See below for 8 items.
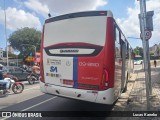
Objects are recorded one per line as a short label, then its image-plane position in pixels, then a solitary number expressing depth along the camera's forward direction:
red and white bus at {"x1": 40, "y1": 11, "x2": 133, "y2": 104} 3.39
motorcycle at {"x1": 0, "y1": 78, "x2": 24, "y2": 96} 6.34
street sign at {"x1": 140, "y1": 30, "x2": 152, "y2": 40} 4.93
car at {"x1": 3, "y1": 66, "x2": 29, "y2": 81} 11.15
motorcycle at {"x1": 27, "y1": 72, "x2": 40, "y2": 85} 9.61
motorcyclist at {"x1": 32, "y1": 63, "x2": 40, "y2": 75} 10.42
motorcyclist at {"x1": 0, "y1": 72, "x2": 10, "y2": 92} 6.28
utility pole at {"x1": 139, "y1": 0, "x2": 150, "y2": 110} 4.08
